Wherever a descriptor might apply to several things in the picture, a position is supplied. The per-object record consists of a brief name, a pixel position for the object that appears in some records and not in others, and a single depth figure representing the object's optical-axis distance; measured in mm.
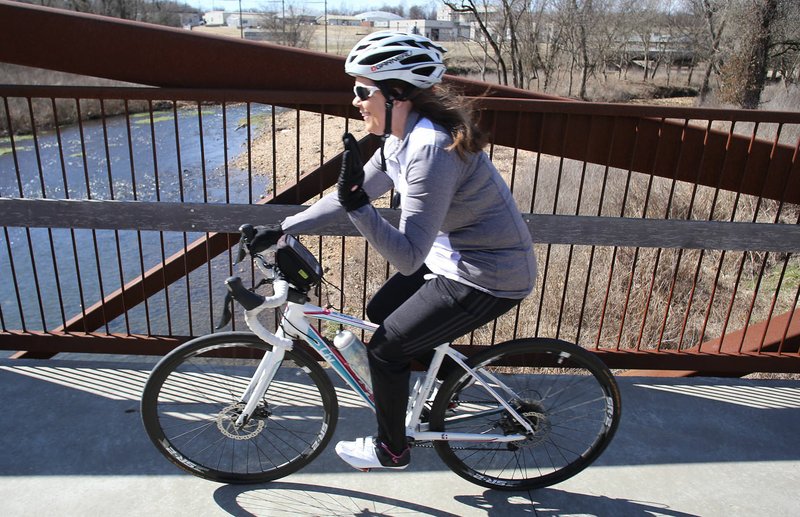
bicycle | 2662
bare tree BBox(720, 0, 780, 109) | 20438
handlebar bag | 2482
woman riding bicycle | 2115
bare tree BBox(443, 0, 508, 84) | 23516
